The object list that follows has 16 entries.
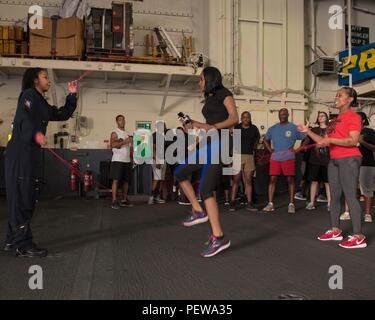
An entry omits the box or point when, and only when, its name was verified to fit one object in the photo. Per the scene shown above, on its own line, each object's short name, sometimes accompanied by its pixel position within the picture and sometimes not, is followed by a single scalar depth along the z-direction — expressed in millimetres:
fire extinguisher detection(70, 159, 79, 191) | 9894
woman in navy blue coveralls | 3543
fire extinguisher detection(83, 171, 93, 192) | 9500
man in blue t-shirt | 6926
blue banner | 10336
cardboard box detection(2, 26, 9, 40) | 9133
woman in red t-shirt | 4043
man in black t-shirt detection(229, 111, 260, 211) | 7262
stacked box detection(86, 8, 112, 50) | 9359
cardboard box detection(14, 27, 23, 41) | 9266
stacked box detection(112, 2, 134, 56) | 9445
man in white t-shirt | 7305
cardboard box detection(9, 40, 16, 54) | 9148
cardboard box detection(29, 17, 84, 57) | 9164
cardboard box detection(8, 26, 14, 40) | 9138
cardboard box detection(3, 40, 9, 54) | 9133
